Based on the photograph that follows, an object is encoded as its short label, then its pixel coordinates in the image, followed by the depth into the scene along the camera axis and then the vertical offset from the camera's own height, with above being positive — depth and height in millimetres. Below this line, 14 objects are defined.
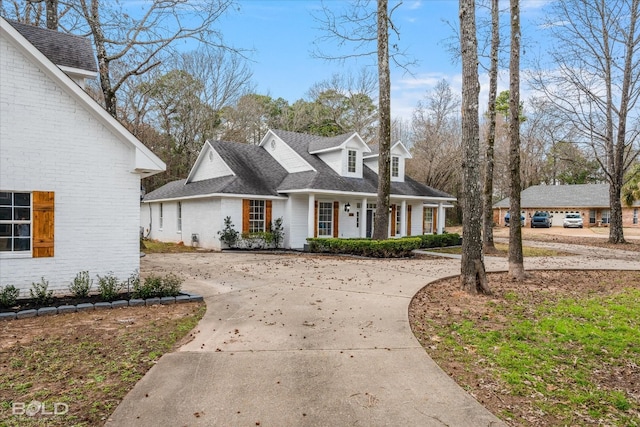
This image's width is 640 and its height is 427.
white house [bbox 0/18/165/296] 7242 +761
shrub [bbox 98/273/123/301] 7295 -1374
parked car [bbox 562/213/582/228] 37338 -336
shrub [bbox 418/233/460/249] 19950 -1264
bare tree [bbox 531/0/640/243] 19828 +6588
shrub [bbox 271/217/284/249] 19103 -783
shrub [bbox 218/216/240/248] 18062 -827
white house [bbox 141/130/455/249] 18673 +1190
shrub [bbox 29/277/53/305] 7000 -1392
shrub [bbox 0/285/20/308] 6641 -1371
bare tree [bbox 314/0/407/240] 15758 +5694
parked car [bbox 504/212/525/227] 40919 -375
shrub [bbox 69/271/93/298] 7379 -1348
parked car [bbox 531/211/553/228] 38344 -346
